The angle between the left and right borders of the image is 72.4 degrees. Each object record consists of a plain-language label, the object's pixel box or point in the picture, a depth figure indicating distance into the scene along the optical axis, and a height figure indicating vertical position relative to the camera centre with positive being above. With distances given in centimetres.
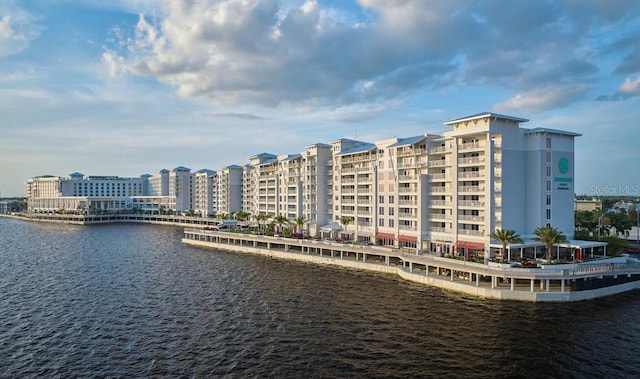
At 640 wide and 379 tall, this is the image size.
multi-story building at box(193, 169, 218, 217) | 19010 -343
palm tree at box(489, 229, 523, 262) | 6081 -739
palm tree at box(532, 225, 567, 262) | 6031 -729
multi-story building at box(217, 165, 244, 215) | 17425 -147
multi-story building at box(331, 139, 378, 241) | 9025 -41
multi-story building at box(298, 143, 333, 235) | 10437 -21
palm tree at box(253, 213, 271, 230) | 11819 -864
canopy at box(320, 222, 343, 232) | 9625 -924
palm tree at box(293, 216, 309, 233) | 10381 -872
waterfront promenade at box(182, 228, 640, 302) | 5344 -1265
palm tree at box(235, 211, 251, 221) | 13650 -957
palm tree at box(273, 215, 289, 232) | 10938 -870
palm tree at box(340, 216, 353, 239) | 9312 -765
